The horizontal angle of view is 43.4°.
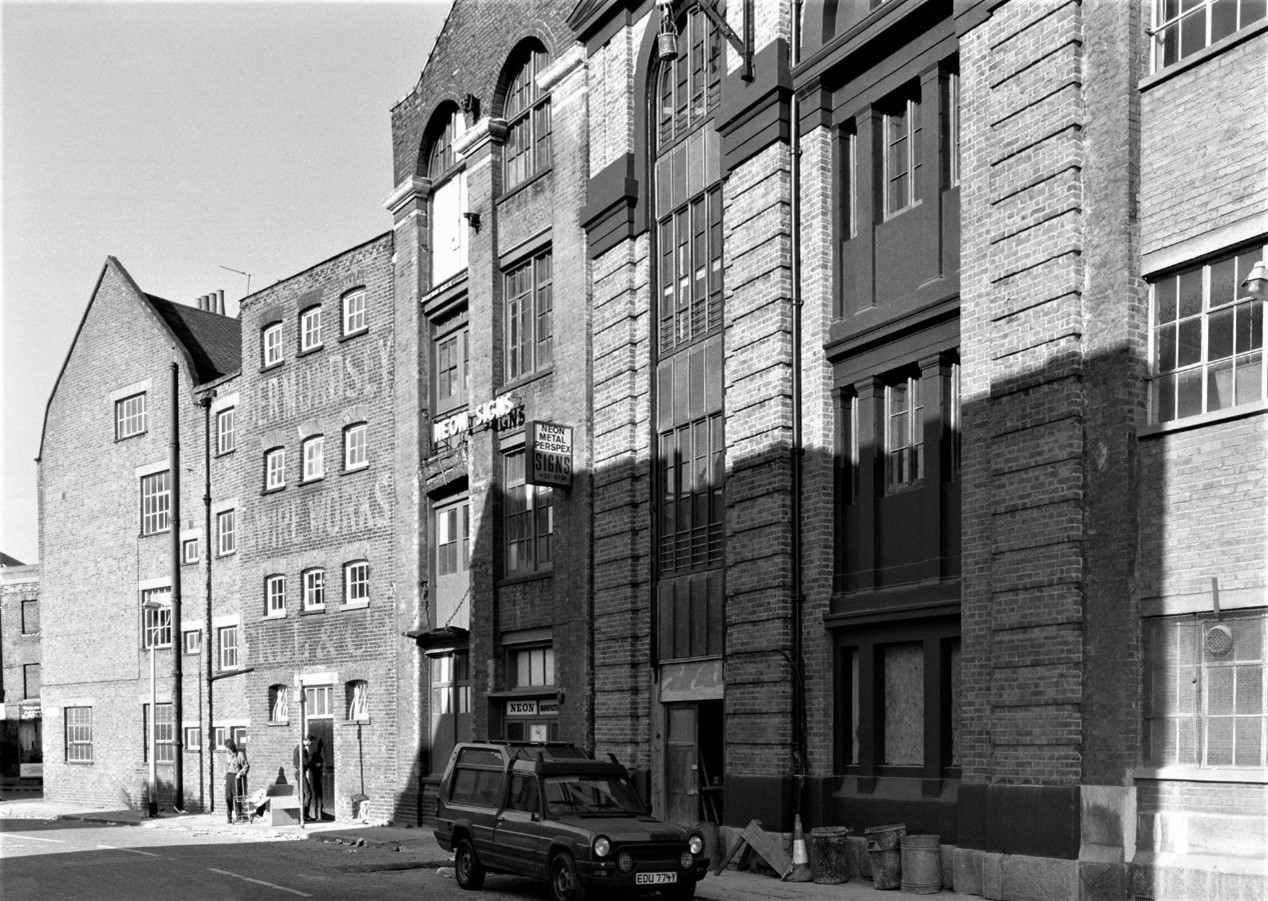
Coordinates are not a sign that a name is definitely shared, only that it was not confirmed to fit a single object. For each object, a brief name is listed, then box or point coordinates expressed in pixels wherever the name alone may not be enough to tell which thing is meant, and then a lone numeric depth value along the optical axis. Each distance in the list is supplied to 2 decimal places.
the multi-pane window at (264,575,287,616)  36.59
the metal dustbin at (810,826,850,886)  19.69
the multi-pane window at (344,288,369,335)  34.75
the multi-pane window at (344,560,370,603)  34.03
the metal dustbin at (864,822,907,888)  18.66
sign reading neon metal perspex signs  26.64
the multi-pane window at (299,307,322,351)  35.84
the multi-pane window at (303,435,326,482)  35.53
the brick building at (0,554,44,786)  64.88
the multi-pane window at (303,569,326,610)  35.25
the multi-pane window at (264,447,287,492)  36.94
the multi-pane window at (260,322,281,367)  37.34
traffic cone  20.16
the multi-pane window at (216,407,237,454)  39.28
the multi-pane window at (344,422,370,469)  34.47
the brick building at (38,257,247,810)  39.44
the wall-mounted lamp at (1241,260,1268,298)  13.77
